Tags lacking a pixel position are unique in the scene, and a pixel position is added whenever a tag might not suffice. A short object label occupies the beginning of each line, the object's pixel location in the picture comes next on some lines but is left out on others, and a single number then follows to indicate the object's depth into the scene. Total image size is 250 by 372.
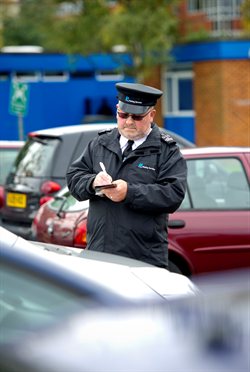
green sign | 38.42
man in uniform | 10.82
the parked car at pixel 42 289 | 6.23
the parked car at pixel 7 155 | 24.06
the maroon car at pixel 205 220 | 14.58
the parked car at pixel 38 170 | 19.78
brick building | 56.19
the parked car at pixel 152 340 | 4.56
